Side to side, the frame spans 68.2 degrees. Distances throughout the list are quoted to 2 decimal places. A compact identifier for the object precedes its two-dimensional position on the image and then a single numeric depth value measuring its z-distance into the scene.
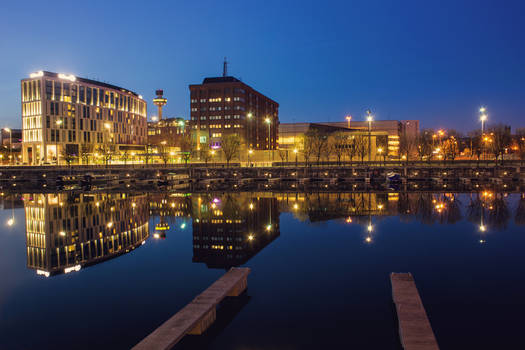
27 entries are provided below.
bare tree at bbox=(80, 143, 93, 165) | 134.50
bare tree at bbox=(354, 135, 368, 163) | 112.38
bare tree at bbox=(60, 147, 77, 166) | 123.68
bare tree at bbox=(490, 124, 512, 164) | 100.71
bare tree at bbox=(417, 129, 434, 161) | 123.96
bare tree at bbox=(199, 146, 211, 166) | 141.95
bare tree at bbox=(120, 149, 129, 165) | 142.06
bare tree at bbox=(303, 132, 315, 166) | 107.94
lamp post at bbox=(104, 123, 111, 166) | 130.62
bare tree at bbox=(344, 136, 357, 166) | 113.68
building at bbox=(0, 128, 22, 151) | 186.62
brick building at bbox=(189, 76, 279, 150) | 188.50
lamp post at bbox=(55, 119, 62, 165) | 136.38
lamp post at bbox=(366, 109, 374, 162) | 84.74
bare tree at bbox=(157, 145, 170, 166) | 116.41
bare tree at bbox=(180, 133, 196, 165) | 183.88
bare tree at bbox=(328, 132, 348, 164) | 116.81
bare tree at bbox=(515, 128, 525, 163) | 112.90
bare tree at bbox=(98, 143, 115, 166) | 133.75
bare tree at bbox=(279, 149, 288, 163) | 115.10
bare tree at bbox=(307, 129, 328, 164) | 110.73
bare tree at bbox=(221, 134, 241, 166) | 118.81
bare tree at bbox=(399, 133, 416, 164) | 141.12
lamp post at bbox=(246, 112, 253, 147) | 195.12
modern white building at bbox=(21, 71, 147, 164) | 134.50
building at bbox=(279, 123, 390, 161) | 182.00
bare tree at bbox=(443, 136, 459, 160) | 126.05
